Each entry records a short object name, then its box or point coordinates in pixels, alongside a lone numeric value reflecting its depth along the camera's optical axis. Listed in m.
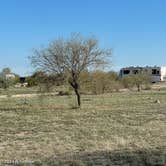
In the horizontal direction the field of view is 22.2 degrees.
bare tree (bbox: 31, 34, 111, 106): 34.50
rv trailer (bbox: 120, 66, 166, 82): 143.25
